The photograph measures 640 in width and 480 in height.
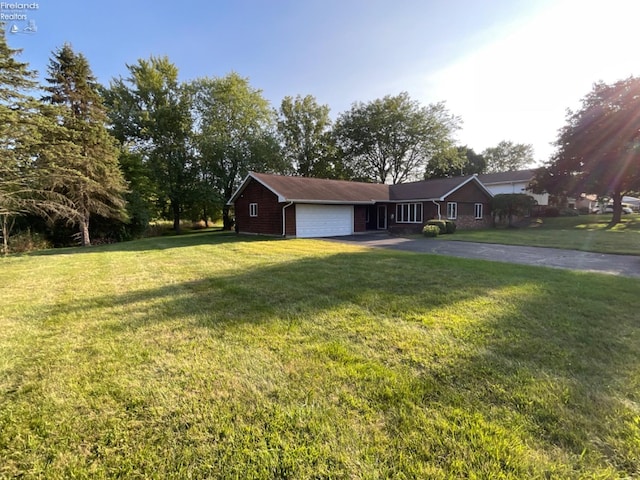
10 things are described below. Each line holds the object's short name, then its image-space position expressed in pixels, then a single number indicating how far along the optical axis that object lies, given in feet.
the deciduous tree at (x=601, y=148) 72.18
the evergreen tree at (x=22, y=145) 34.73
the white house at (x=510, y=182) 110.73
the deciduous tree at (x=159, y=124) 85.97
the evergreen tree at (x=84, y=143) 51.57
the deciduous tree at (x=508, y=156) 187.21
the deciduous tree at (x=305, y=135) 123.54
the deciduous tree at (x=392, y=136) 120.06
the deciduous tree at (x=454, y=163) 124.14
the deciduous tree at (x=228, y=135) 92.84
